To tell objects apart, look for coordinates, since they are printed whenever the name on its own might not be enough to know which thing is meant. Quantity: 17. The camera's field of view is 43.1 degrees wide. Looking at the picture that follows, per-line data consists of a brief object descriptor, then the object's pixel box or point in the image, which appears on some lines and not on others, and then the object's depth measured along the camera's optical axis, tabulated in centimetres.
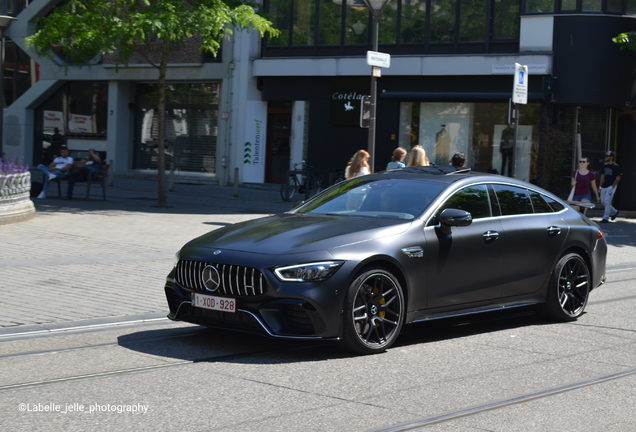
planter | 1430
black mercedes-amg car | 588
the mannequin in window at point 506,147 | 2466
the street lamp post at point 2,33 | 2034
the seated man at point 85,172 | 2091
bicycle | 2408
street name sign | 1300
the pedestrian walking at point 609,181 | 2094
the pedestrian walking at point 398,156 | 1296
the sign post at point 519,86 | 1454
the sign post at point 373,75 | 1311
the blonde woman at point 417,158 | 1205
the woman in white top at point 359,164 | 1286
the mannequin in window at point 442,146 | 2598
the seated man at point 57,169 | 2111
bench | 2116
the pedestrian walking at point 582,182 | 1877
